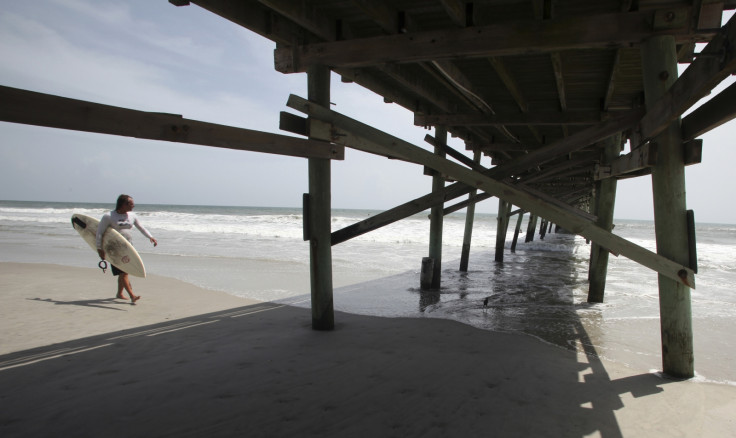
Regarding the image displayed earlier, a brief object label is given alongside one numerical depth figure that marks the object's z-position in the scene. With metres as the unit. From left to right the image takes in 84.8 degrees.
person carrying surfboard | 5.38
